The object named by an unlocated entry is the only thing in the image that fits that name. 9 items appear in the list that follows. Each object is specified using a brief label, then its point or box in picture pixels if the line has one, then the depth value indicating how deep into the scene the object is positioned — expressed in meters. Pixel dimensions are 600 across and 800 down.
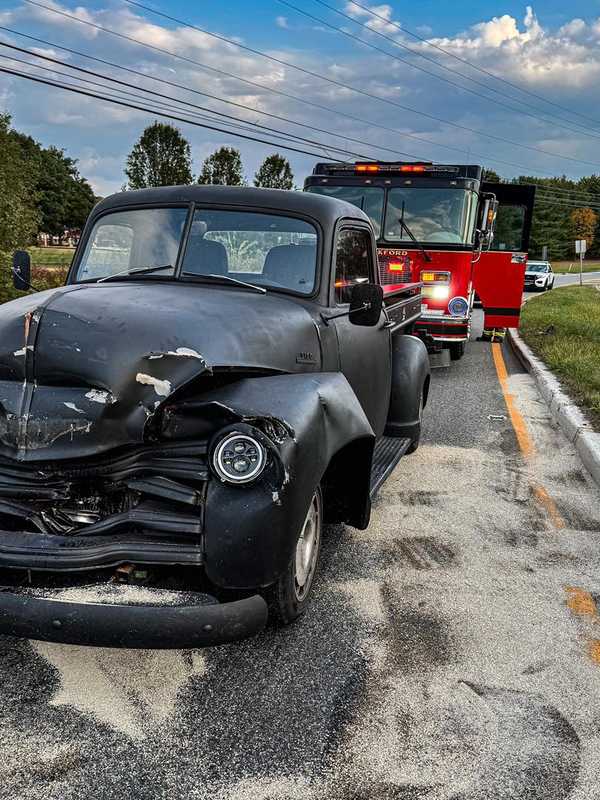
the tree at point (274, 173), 58.12
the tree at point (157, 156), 52.78
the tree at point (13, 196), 14.76
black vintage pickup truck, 2.68
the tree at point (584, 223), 100.62
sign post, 38.71
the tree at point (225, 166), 52.94
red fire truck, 11.00
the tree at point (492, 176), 80.14
